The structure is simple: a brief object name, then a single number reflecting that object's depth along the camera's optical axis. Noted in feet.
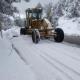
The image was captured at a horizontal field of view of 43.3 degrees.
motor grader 23.06
